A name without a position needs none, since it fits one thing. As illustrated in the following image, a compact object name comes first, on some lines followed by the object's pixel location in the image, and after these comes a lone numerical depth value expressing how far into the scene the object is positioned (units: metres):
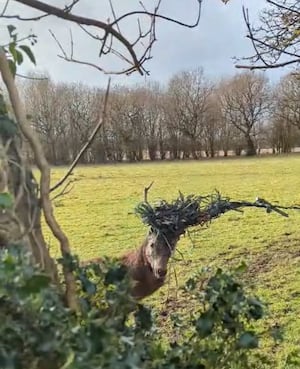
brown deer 2.04
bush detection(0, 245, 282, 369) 0.54
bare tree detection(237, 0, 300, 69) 4.39
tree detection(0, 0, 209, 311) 0.72
